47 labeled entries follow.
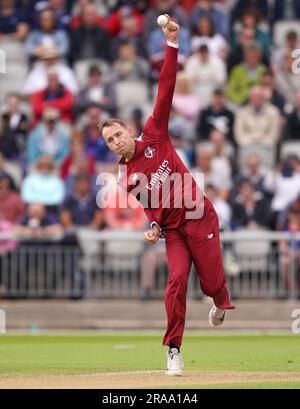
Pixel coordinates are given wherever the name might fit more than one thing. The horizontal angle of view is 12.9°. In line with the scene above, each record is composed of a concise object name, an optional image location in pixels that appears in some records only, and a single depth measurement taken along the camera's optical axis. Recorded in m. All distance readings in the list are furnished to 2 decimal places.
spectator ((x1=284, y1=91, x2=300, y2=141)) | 25.66
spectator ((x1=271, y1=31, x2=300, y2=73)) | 26.62
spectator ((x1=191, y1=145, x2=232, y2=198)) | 24.27
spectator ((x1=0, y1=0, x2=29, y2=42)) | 27.84
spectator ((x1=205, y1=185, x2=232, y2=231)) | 23.39
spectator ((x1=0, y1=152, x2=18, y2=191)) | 24.12
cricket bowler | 13.03
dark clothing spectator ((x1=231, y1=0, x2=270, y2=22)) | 27.86
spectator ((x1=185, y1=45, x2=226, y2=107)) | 26.41
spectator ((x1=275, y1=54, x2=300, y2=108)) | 26.89
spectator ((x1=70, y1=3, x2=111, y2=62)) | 27.42
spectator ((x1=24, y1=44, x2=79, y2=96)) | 26.70
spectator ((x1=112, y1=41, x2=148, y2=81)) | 26.66
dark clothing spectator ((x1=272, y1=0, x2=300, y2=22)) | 28.19
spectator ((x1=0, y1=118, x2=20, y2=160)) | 25.48
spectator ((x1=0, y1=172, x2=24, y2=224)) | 23.70
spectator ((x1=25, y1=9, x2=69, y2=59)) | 27.41
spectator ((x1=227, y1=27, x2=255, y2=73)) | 26.77
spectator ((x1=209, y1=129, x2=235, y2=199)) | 24.64
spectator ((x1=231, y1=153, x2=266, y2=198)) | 23.91
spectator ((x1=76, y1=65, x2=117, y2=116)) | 26.03
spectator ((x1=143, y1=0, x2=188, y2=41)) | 27.19
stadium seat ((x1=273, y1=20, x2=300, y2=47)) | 27.61
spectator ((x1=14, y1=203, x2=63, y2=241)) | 23.05
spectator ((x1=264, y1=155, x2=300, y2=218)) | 23.98
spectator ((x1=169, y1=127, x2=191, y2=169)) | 24.75
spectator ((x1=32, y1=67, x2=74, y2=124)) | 26.16
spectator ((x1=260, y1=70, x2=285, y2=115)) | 25.98
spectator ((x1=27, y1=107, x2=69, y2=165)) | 25.39
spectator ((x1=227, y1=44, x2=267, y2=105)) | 26.47
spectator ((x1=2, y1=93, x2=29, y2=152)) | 25.84
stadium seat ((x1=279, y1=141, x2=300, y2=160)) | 25.19
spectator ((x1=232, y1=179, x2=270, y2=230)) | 23.67
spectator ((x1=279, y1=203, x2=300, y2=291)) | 22.59
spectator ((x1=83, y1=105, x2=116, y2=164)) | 25.11
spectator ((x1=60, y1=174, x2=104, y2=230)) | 23.73
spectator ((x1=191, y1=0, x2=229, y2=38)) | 27.39
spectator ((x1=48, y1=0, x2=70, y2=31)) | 27.66
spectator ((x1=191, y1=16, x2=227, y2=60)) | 26.86
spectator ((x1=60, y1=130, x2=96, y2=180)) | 24.56
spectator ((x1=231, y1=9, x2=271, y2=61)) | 27.33
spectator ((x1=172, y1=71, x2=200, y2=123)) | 25.97
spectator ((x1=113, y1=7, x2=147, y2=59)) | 27.23
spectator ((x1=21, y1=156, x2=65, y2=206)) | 24.14
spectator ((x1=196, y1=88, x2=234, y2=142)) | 25.56
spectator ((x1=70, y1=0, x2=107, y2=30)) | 27.67
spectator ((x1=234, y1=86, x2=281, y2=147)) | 25.45
